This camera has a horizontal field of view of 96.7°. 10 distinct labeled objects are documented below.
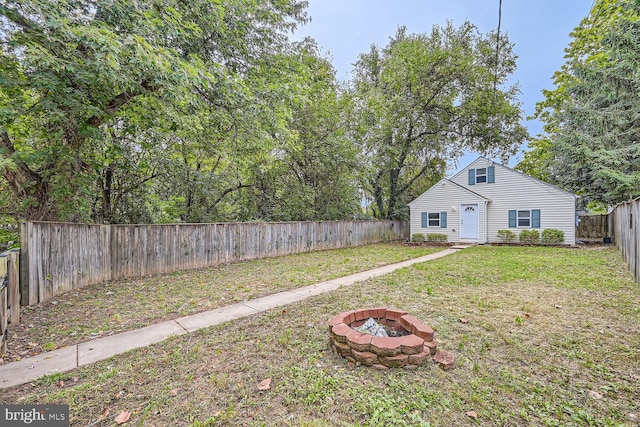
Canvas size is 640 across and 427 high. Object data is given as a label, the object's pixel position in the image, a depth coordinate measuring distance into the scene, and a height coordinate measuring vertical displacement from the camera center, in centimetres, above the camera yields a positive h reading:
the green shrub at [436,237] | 1527 -118
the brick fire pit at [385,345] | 255 -120
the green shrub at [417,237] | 1587 -123
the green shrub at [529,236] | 1347 -100
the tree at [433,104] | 1505 +614
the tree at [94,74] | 398 +229
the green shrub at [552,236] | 1287 -96
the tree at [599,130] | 1165 +384
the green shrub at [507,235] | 1406 -100
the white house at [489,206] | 1320 +48
